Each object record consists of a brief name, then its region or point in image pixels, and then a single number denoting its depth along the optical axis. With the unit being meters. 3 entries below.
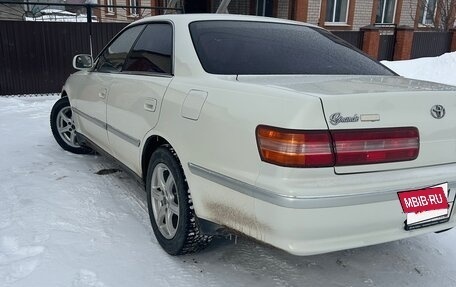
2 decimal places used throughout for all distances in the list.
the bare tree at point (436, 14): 17.00
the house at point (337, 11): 14.87
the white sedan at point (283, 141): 1.94
